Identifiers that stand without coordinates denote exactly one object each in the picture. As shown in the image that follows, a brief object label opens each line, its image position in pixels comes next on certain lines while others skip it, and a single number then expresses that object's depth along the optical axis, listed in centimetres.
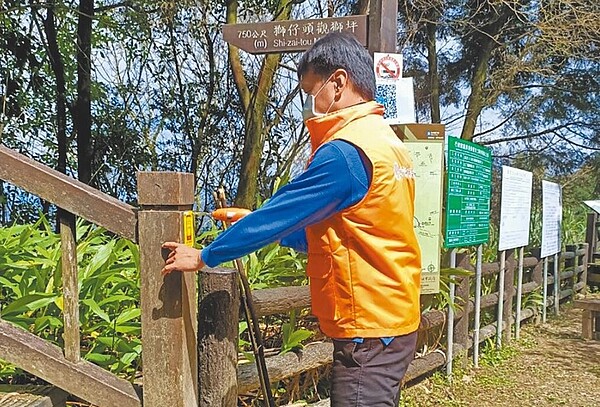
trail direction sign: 319
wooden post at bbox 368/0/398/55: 321
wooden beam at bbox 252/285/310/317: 279
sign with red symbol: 322
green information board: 418
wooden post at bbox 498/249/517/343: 573
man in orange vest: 167
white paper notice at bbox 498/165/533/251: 529
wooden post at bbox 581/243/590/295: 862
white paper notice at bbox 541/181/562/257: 650
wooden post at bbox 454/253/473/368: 478
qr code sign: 330
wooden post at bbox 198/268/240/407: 219
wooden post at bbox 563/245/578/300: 809
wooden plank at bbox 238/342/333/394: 267
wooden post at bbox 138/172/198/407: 189
